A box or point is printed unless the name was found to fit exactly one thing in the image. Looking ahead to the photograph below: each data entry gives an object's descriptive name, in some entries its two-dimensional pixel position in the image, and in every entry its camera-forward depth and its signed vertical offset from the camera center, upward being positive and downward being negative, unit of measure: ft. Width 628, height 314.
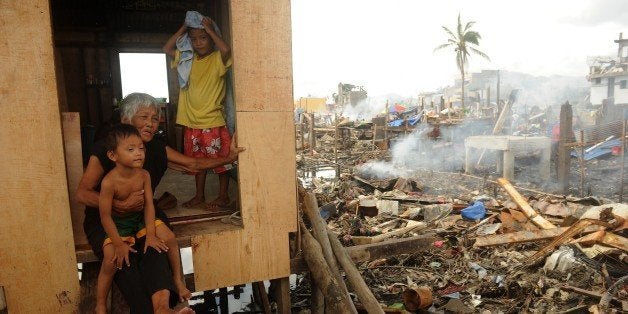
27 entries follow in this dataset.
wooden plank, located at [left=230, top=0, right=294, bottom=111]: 9.69 +1.48
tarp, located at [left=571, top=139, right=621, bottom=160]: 55.93 -6.86
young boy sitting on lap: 8.50 -2.42
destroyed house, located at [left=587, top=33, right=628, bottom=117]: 108.99 +7.32
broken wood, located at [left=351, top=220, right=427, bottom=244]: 24.60 -8.73
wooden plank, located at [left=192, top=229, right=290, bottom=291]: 10.28 -4.00
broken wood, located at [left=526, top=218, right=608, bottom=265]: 21.24 -7.34
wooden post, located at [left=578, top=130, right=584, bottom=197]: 33.15 -4.27
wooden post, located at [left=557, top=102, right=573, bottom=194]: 35.96 -4.16
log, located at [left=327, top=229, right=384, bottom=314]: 10.04 -4.65
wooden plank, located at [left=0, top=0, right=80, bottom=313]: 8.23 -1.37
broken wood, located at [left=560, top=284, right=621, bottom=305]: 16.30 -8.37
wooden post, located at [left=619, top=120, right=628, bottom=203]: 31.34 -3.59
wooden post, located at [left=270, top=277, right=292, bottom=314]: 11.62 -5.59
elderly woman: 8.48 -2.64
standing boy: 12.25 +0.56
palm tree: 120.37 +20.45
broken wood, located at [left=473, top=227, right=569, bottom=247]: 22.59 -8.03
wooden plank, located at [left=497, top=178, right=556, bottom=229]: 24.62 -7.15
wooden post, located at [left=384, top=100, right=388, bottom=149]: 73.17 -5.56
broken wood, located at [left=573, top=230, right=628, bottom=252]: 19.15 -7.03
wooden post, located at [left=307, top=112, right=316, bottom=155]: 72.15 -4.32
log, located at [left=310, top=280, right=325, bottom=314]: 12.17 -6.03
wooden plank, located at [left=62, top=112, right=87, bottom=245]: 9.22 -1.16
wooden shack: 8.33 -1.31
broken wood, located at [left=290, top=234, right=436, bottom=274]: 12.50 -4.68
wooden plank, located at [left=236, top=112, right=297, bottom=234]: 10.12 -1.57
